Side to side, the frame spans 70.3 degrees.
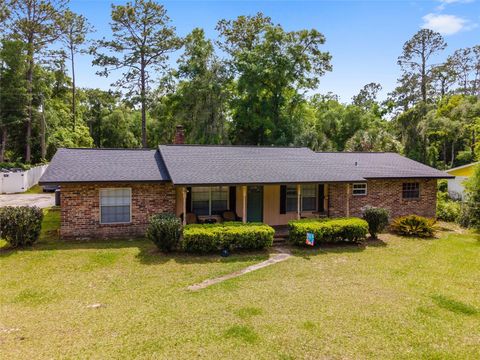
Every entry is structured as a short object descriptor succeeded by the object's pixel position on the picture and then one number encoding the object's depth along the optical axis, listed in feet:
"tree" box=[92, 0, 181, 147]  104.12
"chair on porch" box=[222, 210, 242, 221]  47.32
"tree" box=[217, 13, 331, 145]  98.89
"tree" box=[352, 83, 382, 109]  185.57
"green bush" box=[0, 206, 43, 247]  36.68
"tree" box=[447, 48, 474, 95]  158.85
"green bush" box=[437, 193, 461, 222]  60.33
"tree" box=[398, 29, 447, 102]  135.74
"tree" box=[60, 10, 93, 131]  117.08
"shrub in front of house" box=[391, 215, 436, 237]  47.55
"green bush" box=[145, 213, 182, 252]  35.78
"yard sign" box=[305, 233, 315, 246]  38.97
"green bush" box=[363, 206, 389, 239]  44.16
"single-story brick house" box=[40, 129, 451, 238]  41.65
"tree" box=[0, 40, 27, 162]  100.27
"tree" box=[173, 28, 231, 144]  96.73
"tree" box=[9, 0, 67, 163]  104.63
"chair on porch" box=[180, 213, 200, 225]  45.29
